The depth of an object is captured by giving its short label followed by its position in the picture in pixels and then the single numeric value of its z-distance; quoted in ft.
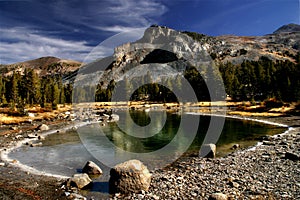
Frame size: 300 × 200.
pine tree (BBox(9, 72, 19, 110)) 331.02
